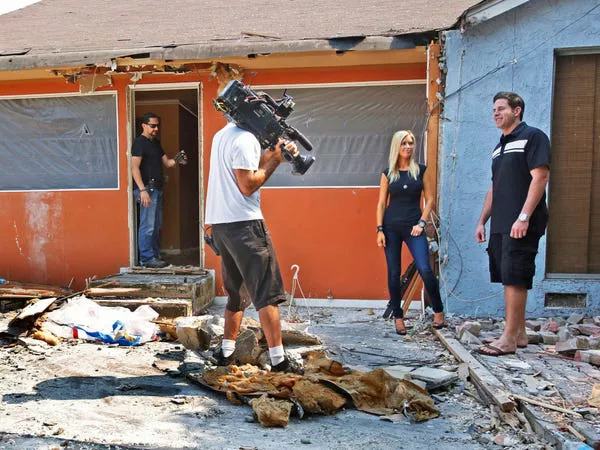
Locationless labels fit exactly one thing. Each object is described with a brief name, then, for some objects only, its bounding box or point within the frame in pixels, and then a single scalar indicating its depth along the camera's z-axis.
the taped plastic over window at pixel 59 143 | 7.23
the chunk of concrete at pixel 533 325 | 5.18
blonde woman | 5.17
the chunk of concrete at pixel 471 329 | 4.95
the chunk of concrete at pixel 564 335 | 4.71
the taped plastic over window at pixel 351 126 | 6.68
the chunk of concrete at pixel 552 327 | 5.10
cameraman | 3.73
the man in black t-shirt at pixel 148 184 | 6.93
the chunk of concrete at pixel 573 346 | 4.33
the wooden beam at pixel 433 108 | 5.95
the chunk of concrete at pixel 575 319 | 5.43
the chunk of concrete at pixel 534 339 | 4.72
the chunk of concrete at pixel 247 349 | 4.20
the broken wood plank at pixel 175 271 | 6.82
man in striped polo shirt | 4.12
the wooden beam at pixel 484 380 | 3.26
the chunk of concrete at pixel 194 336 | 4.61
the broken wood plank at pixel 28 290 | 6.27
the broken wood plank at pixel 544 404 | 3.08
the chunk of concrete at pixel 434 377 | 3.75
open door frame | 6.95
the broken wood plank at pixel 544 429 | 2.77
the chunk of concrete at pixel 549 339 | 4.69
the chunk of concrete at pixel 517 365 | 3.95
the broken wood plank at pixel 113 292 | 6.06
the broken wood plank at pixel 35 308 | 5.02
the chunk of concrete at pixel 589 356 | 4.09
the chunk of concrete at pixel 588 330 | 4.97
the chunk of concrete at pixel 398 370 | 3.84
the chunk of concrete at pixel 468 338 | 4.70
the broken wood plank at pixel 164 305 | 5.79
